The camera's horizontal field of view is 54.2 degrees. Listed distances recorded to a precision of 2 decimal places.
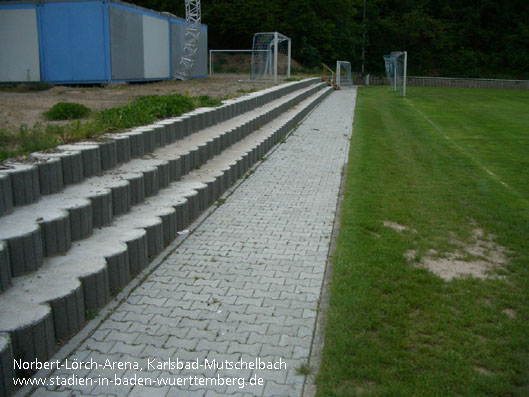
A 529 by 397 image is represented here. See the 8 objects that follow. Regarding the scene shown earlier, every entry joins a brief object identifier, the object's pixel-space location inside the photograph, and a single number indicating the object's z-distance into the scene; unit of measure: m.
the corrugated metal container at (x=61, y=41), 17.98
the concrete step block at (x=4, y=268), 3.59
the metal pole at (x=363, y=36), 48.84
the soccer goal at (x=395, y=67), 32.63
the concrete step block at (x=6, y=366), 2.96
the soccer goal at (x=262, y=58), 26.62
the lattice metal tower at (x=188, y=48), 24.45
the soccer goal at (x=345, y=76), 41.09
